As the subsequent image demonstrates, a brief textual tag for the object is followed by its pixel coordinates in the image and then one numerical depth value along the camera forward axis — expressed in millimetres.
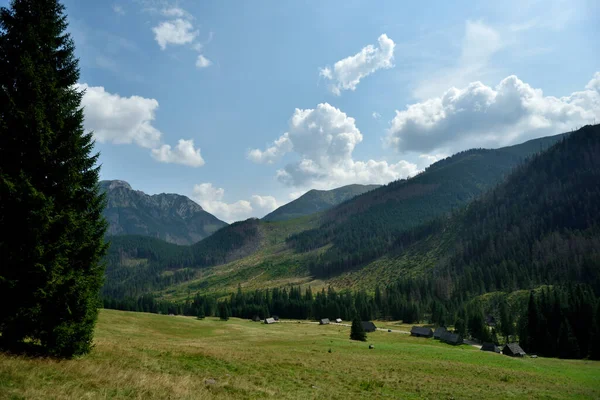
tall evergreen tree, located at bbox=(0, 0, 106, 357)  15844
